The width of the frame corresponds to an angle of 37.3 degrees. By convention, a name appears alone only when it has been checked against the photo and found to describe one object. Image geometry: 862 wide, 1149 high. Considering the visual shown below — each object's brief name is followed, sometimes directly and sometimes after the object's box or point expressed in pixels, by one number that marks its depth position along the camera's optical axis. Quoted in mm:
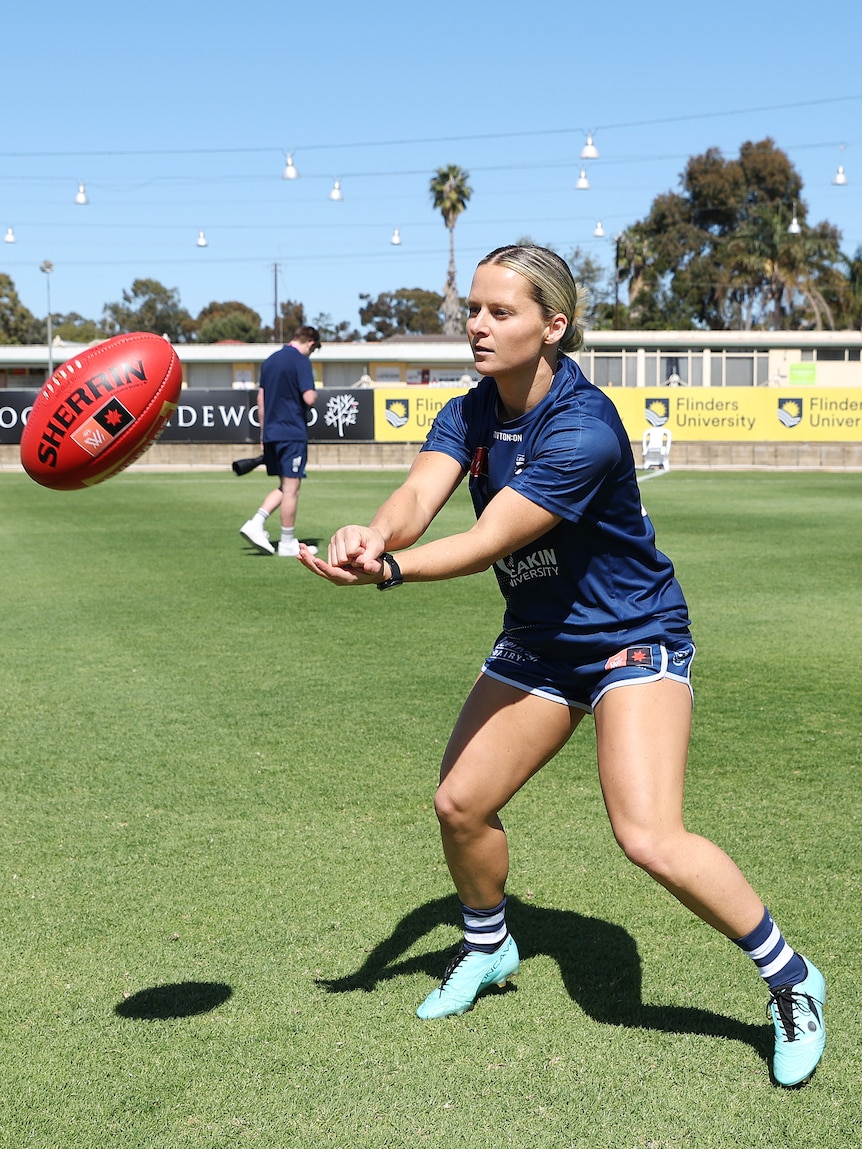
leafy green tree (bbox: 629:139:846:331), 73938
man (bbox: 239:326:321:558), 13078
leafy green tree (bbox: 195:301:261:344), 108125
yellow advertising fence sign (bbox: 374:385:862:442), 31359
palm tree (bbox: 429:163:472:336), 77750
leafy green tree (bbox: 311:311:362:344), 107250
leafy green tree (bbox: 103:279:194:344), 113688
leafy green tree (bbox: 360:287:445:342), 121938
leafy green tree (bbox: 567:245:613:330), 78438
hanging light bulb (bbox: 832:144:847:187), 41375
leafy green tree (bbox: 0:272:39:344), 97000
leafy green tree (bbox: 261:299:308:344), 123562
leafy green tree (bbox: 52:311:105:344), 117688
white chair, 29375
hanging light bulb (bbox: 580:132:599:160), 34750
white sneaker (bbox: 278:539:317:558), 13648
